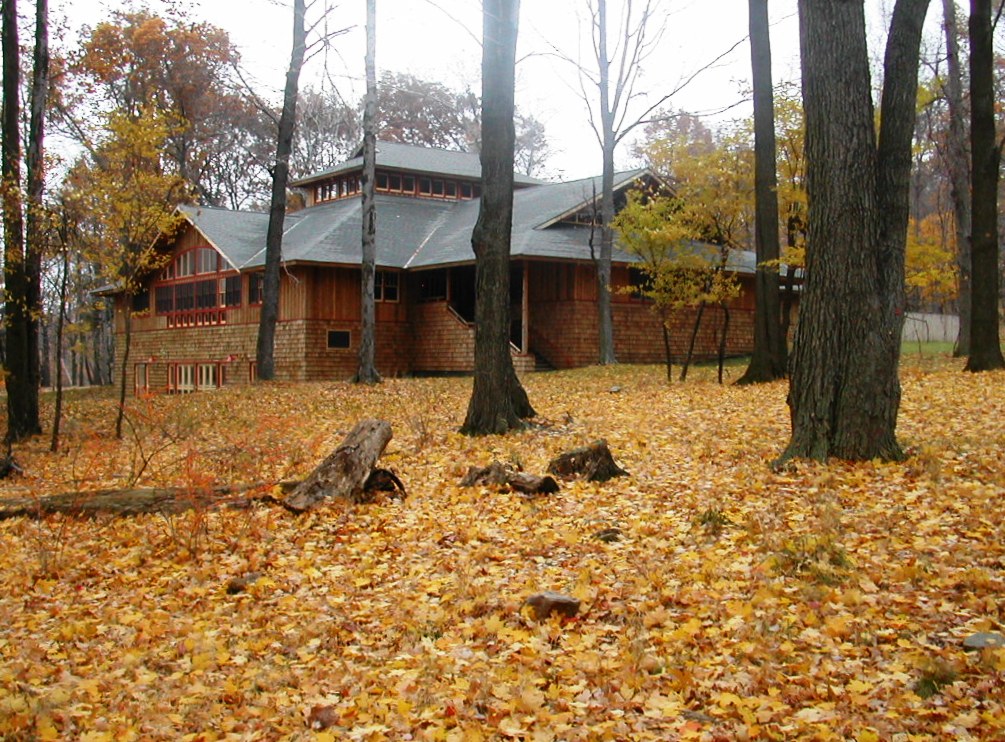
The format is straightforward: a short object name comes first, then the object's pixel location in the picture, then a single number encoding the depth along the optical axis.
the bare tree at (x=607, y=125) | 24.91
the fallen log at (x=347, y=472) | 8.42
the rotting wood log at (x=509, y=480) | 8.38
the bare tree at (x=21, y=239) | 14.63
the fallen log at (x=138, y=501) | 8.54
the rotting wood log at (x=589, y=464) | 8.88
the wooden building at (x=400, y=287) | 27.77
